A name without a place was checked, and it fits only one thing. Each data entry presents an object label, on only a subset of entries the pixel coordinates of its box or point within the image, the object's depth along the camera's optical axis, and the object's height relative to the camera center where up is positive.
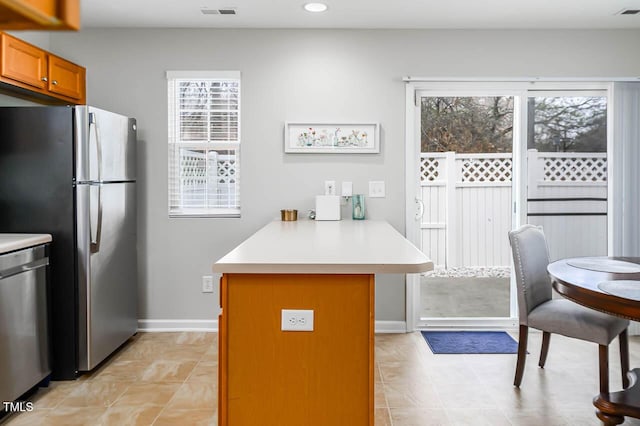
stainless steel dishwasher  2.52 -0.65
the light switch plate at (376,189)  4.06 +0.07
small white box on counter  3.87 -0.07
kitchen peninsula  1.85 -0.55
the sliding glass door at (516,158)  4.09 +0.33
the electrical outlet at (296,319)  1.86 -0.44
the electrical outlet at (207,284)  4.09 -0.69
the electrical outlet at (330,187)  4.03 +0.08
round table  1.96 -0.39
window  4.06 +0.40
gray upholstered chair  2.61 -0.64
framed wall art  4.02 +0.47
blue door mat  3.63 -1.08
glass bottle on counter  3.95 -0.07
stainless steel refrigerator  3.00 -0.03
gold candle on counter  3.88 -0.13
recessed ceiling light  3.44 +1.31
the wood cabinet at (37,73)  3.02 +0.82
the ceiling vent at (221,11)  3.56 +1.32
